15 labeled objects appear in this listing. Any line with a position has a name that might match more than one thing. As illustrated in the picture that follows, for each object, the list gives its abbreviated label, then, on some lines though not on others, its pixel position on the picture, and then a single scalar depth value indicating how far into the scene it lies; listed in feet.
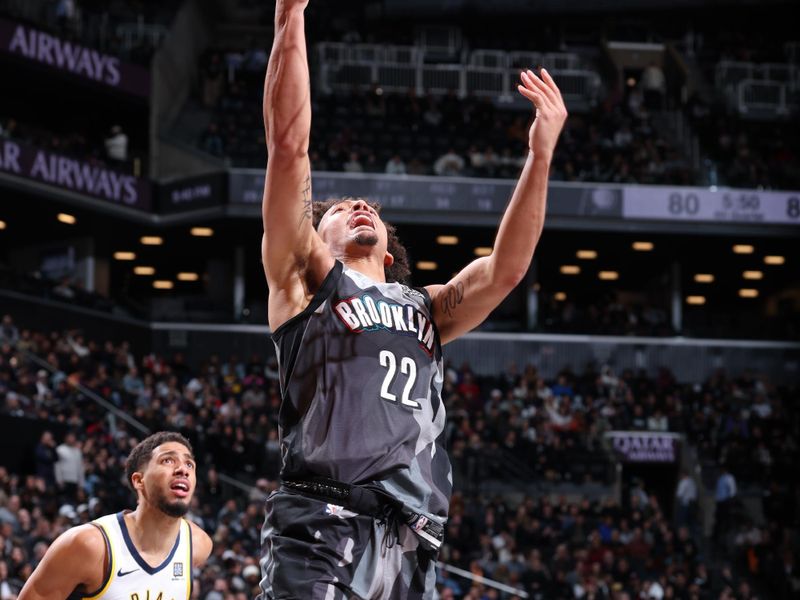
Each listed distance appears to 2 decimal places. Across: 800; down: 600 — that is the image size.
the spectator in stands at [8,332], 74.79
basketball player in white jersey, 21.24
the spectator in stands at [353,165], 104.32
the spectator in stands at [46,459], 59.77
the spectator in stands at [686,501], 86.53
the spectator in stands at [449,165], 107.34
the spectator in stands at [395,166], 106.11
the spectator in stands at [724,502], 84.84
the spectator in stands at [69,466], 59.77
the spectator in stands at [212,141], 110.01
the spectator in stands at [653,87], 124.26
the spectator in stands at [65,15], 104.12
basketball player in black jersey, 14.16
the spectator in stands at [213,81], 118.01
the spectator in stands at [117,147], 106.83
